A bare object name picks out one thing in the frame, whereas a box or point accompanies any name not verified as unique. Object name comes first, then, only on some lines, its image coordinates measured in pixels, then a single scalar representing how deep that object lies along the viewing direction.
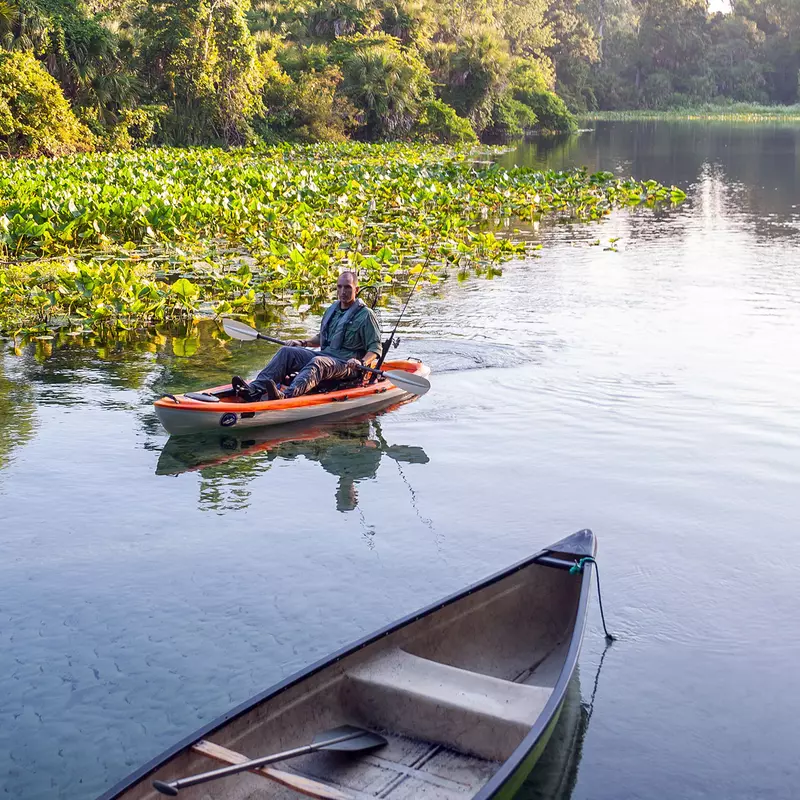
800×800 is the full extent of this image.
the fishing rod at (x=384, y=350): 9.16
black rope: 4.86
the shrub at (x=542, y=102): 55.88
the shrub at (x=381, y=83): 41.09
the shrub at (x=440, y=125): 43.00
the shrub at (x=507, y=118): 50.47
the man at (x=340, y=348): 9.02
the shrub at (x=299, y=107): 38.91
